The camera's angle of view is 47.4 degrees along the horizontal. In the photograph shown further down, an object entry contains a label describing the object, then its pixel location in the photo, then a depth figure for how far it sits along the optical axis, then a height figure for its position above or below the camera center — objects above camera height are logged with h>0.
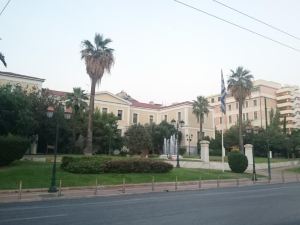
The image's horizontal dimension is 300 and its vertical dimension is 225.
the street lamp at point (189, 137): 73.77 +4.68
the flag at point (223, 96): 40.69 +7.50
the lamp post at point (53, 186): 21.55 -1.91
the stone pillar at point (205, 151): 42.62 +0.99
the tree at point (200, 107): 69.50 +10.50
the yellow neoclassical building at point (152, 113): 68.06 +9.67
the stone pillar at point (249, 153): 45.16 +0.91
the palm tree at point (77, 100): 51.78 +8.53
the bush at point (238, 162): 39.50 -0.27
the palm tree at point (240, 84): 54.62 +12.06
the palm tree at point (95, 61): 40.56 +11.69
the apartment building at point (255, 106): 93.94 +15.59
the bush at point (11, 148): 28.80 +0.65
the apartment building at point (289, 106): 100.74 +16.28
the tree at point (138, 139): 49.03 +2.65
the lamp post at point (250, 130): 38.14 +3.35
